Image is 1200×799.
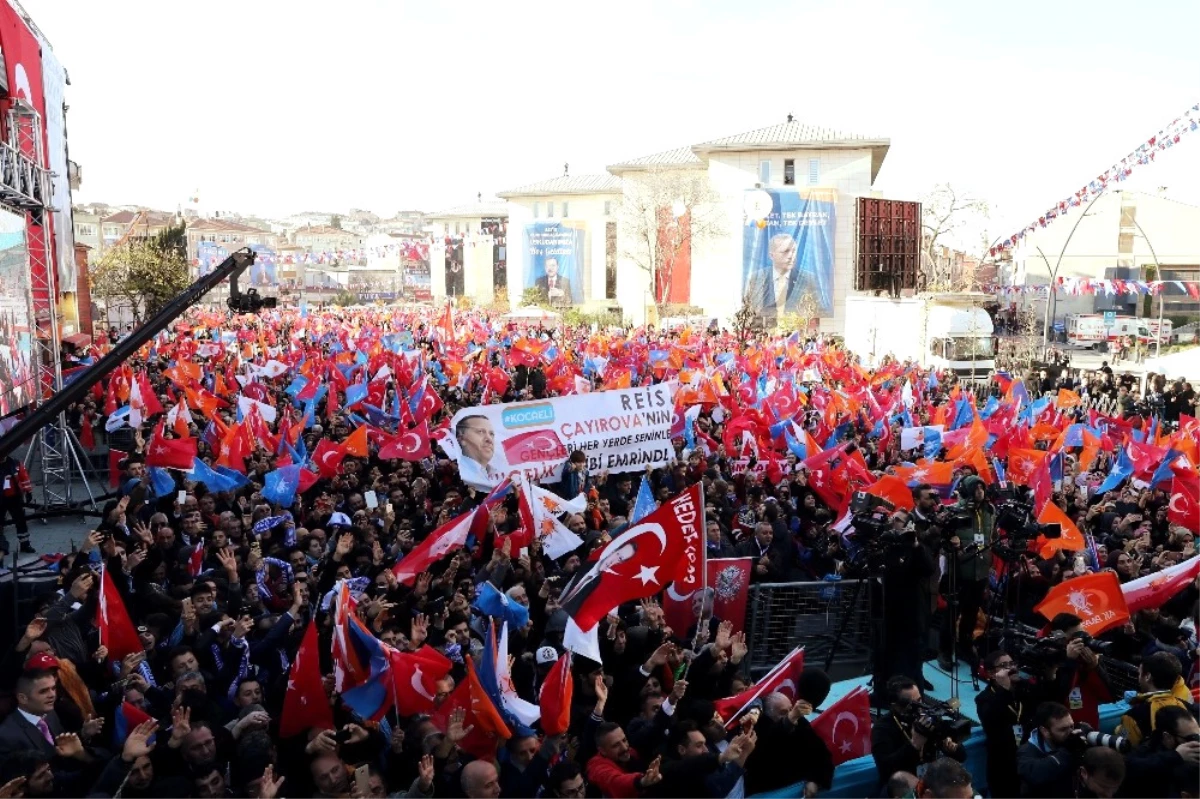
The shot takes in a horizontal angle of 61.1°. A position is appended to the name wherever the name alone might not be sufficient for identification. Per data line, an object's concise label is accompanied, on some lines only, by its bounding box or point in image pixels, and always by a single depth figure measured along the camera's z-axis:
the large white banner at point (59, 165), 21.94
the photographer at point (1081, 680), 5.96
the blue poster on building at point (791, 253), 51.59
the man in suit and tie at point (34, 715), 5.09
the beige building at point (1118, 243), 62.31
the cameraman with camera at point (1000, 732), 5.41
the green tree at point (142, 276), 43.94
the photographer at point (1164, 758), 4.78
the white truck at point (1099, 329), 50.19
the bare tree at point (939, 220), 55.03
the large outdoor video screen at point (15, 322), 12.48
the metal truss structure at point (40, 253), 12.95
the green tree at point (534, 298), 68.44
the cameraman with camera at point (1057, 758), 5.03
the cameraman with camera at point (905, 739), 4.99
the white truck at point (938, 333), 34.88
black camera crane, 7.47
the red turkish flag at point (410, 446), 12.37
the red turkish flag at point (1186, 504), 9.88
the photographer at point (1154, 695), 5.41
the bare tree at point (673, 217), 59.75
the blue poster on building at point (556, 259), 71.56
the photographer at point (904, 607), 7.55
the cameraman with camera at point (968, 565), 8.18
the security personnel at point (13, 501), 11.52
